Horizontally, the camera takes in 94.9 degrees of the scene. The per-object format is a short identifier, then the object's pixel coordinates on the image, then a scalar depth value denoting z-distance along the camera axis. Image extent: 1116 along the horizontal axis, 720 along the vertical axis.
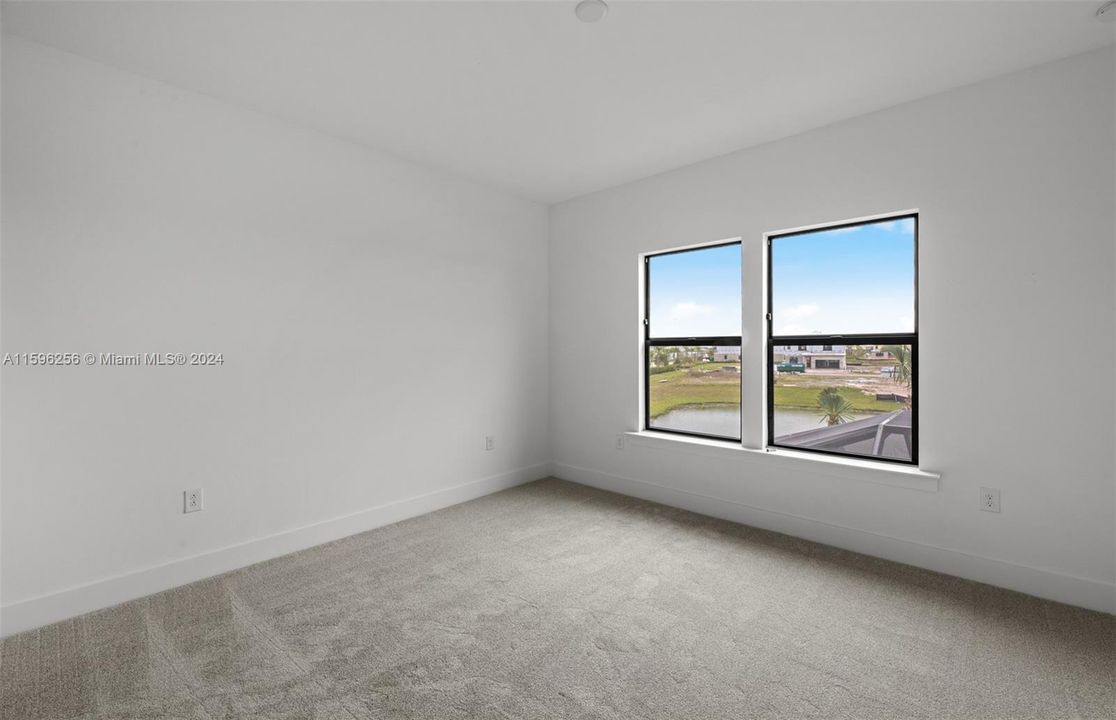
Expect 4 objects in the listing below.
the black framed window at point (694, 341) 3.84
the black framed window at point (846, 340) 3.08
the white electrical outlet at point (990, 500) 2.68
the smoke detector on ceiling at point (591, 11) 2.08
